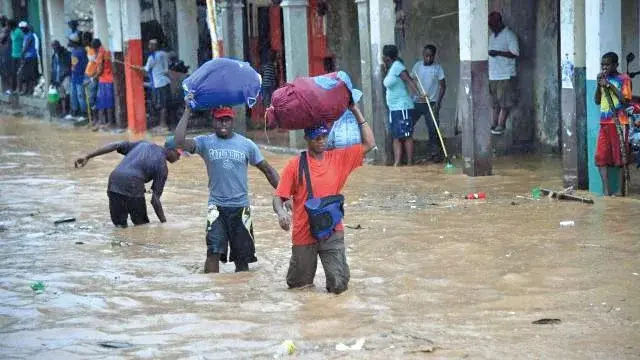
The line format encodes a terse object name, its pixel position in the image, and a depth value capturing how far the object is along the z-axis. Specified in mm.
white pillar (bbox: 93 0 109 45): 23109
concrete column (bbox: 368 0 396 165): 15977
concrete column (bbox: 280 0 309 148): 17528
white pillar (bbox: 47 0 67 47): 26078
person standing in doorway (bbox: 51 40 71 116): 25078
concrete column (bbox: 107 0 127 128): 22141
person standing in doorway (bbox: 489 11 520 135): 16422
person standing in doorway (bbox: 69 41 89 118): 23672
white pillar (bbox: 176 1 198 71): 22594
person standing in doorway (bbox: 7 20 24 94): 27969
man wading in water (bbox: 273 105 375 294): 7656
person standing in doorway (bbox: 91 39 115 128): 22625
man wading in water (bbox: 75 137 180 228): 11062
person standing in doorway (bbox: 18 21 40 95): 27656
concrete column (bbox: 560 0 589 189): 12805
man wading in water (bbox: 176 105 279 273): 8570
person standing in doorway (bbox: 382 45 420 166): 15828
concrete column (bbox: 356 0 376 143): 16328
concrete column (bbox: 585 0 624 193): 12102
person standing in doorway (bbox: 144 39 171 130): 20938
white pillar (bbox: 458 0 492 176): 14594
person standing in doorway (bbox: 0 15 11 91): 28656
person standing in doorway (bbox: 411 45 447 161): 16328
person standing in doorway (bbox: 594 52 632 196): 11938
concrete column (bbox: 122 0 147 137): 21562
